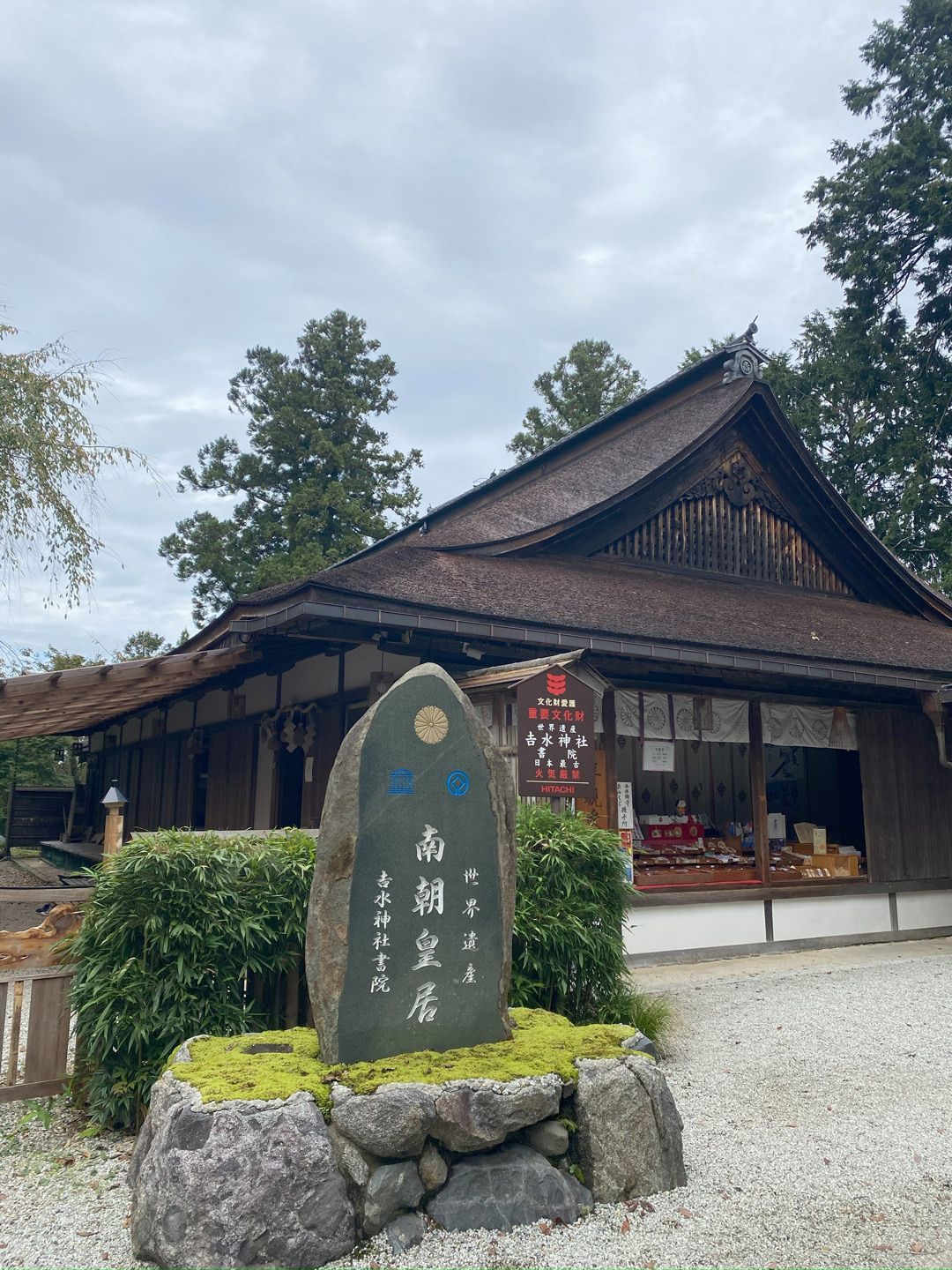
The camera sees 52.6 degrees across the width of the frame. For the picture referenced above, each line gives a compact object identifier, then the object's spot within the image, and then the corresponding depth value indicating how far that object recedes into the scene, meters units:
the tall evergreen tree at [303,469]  27.84
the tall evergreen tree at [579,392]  31.14
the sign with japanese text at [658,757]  9.69
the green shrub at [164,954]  4.44
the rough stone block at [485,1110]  3.45
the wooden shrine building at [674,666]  8.47
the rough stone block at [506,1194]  3.44
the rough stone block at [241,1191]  3.09
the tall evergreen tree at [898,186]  20.77
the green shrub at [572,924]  5.42
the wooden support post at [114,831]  7.29
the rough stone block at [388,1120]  3.34
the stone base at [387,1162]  3.12
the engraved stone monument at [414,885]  3.80
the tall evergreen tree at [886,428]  20.66
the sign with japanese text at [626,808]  9.18
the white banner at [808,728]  10.41
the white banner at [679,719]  9.40
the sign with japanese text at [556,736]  6.04
